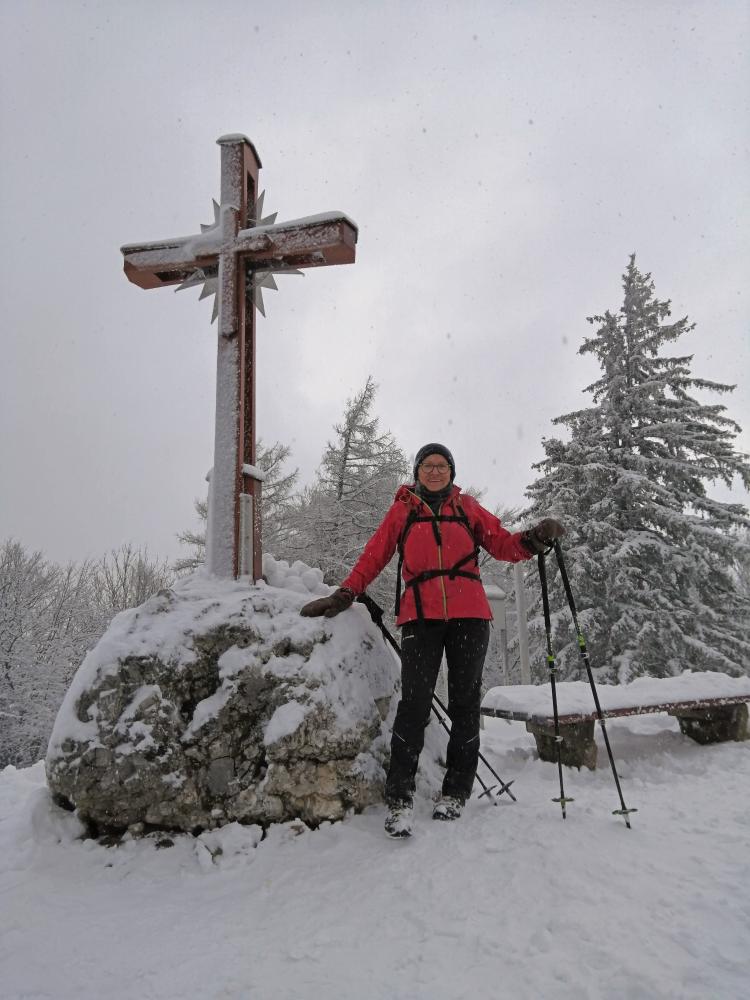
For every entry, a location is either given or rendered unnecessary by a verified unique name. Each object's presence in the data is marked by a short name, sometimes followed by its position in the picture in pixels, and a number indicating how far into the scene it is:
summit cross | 4.20
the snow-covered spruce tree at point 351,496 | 14.48
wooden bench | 4.38
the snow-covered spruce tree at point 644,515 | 12.33
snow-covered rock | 2.98
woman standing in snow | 3.17
